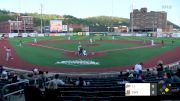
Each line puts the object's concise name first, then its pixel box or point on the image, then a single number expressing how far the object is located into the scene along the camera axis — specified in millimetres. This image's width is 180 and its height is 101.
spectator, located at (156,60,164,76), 11213
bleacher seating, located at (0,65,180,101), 5059
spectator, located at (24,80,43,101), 5054
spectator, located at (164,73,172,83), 6972
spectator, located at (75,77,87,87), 8168
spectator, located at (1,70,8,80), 11062
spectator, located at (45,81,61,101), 4819
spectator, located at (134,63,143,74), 11484
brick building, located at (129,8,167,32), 88616
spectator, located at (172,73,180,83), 7324
